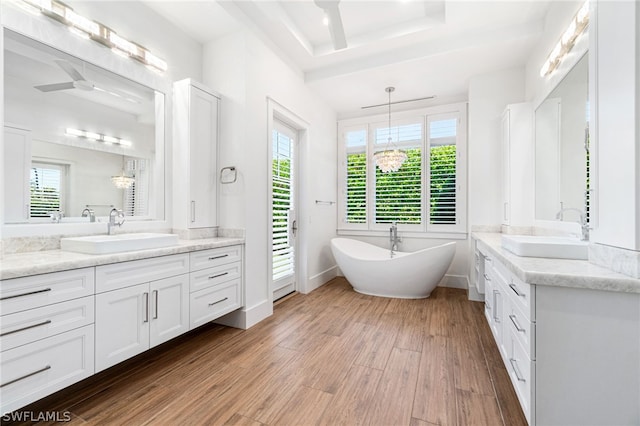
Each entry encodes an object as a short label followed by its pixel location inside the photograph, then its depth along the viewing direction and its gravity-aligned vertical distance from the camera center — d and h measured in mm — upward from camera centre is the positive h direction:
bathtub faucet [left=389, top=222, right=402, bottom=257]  4410 -362
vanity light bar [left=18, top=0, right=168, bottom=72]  1833 +1332
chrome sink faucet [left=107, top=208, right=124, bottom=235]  2189 -48
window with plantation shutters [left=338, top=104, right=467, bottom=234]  4254 +634
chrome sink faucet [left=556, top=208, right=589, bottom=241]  1917 -81
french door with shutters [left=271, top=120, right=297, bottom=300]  3395 +66
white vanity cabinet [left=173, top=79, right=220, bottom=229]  2604 +566
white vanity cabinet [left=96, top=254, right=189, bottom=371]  1651 -611
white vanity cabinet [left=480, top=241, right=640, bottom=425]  1207 -629
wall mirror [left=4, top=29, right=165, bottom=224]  1753 +539
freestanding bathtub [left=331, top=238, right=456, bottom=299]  3432 -736
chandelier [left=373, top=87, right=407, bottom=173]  3877 +756
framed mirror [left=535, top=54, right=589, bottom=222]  2016 +568
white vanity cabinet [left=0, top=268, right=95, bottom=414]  1281 -606
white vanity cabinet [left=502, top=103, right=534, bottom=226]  3037 +564
